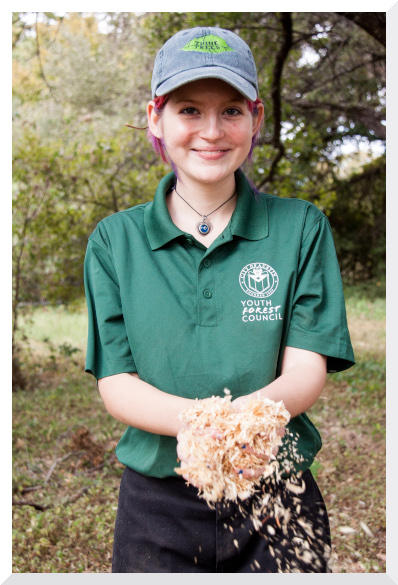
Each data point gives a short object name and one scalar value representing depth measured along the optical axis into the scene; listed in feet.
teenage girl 5.31
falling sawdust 4.90
